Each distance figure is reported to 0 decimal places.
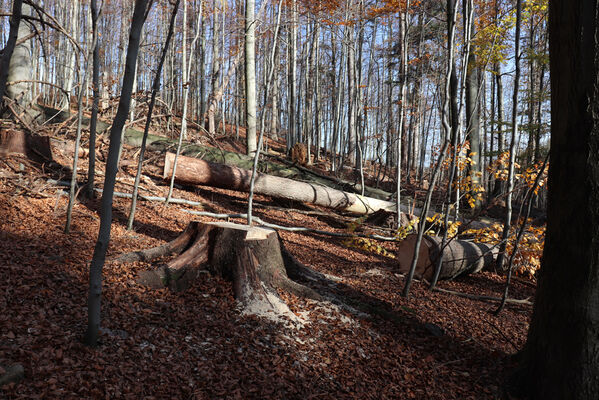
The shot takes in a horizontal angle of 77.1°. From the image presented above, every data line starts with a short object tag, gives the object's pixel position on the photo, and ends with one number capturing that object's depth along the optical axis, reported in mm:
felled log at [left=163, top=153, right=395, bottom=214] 8086
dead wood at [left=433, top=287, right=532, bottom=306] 4852
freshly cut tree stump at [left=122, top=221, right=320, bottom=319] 3594
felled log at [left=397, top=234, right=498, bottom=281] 5418
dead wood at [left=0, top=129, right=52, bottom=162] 6328
